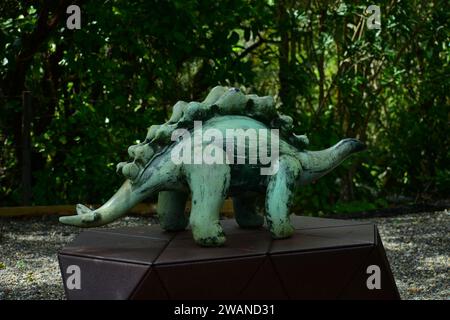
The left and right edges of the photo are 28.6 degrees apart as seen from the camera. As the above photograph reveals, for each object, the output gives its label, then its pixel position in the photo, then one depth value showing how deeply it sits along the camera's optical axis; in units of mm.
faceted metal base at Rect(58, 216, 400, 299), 3674
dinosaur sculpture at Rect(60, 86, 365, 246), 3941
